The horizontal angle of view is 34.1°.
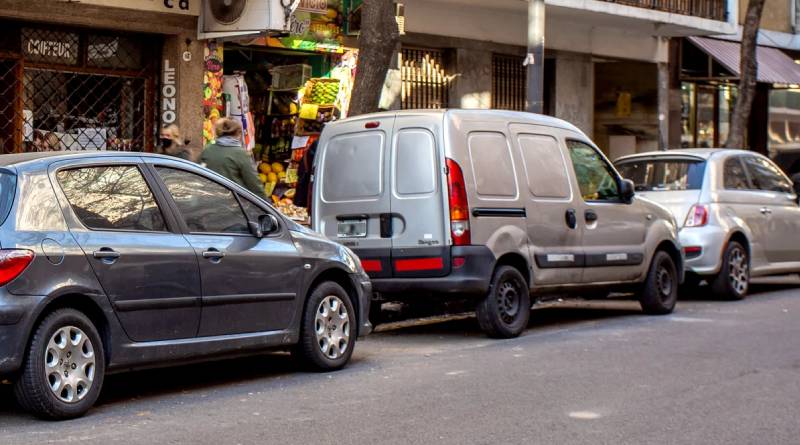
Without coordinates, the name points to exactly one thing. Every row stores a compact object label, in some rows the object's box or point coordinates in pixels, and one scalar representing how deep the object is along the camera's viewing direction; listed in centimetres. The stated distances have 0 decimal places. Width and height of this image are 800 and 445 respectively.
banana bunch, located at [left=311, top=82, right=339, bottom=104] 1773
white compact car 1438
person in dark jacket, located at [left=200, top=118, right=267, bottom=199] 1198
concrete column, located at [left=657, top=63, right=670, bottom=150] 2511
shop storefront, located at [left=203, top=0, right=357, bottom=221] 1745
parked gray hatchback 697
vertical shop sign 1603
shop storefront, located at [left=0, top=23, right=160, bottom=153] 1472
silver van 1068
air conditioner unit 1529
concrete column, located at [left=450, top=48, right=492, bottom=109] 2116
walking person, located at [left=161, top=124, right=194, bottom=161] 1278
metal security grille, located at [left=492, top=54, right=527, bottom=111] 2231
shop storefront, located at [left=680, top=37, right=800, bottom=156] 2698
